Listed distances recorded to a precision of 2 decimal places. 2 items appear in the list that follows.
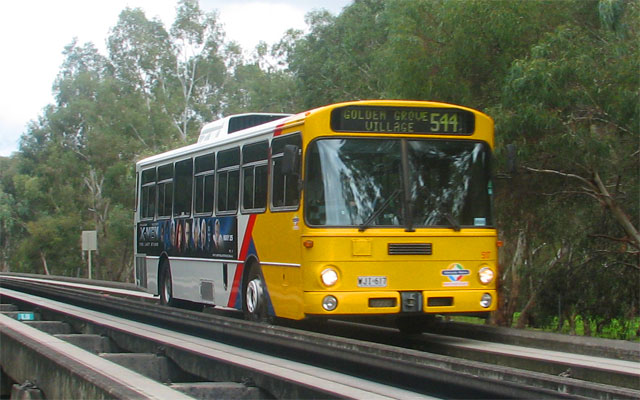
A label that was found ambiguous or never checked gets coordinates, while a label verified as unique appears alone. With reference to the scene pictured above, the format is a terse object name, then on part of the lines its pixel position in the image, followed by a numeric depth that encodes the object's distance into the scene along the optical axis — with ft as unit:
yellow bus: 38.19
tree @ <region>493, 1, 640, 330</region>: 64.90
